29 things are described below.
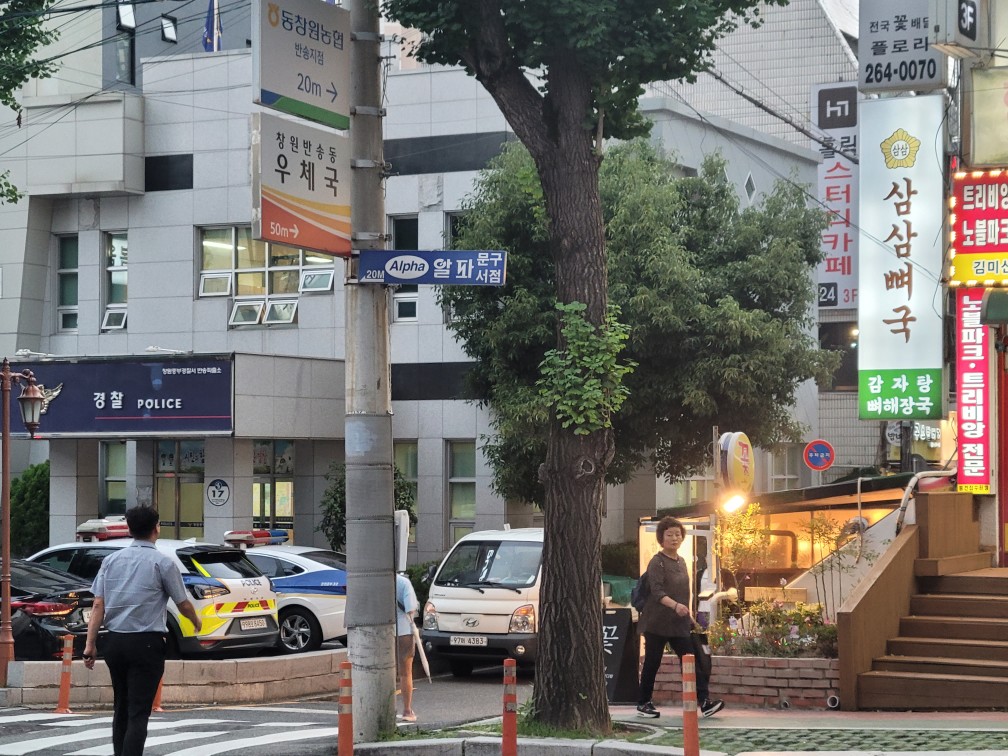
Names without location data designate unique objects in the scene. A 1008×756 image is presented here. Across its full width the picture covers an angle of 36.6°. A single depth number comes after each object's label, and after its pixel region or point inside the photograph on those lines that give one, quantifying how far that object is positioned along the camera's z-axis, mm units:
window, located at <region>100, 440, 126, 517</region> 30328
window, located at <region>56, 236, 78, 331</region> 31719
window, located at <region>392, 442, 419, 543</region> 29172
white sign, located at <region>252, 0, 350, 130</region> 11391
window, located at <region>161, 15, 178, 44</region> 38969
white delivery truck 18625
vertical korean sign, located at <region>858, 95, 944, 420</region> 20062
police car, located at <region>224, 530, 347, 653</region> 20844
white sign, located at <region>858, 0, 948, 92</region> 19906
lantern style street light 16578
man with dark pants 9961
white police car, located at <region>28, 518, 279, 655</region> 18344
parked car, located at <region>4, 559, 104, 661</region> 17750
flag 33250
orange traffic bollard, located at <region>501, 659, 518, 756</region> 9984
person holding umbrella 15273
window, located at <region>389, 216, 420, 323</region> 28953
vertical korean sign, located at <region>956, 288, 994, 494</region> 18969
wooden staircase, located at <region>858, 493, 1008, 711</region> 13875
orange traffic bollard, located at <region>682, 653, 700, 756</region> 9430
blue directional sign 12086
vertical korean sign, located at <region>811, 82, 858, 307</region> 31875
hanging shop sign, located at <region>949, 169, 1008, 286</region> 16078
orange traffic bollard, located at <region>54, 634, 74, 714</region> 15188
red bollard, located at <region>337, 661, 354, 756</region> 9727
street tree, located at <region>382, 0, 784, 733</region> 11703
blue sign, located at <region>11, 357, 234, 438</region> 25453
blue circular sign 32375
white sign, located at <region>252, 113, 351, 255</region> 11406
